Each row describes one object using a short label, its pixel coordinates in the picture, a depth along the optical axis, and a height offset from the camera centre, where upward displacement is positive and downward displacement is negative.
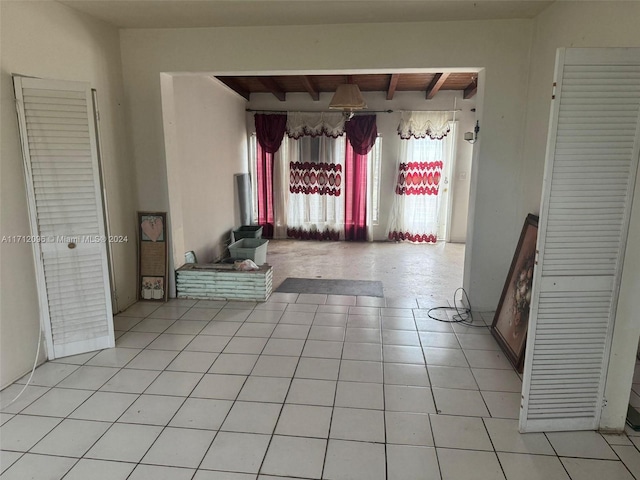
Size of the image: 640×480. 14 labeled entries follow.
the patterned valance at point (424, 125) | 6.57 +0.92
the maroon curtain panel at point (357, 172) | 6.66 +0.15
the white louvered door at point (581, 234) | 1.76 -0.24
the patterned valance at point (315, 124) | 6.72 +0.95
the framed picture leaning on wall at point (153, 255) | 3.88 -0.72
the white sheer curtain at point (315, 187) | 6.87 -0.11
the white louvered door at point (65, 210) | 2.56 -0.20
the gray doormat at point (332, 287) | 4.30 -1.17
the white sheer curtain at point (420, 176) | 6.61 +0.09
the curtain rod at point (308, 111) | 6.63 +1.17
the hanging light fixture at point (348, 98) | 4.33 +0.89
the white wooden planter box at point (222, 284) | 3.93 -1.01
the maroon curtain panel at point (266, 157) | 6.86 +0.41
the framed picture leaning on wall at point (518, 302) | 2.77 -0.89
